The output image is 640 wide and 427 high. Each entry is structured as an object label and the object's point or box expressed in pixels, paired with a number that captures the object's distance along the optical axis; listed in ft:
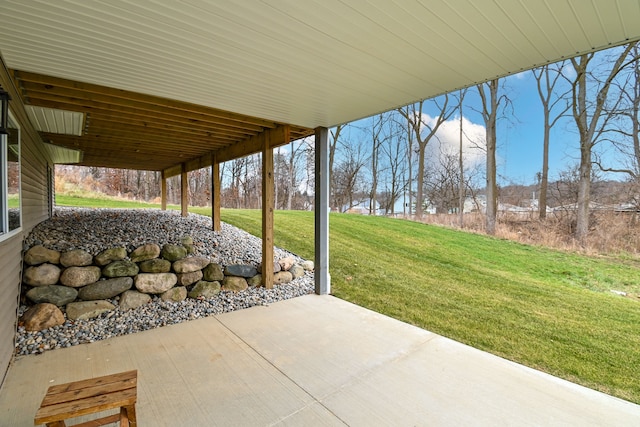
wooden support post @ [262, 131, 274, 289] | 14.93
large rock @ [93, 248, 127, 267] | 12.09
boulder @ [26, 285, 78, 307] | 10.51
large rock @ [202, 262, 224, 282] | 13.99
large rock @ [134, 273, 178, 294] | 12.40
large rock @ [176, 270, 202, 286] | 13.34
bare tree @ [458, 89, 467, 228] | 32.65
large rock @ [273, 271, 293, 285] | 15.69
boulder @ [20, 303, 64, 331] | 9.85
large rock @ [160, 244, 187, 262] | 13.55
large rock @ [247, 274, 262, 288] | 14.94
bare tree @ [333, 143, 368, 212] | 45.29
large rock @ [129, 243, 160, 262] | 12.90
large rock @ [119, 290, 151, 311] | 11.77
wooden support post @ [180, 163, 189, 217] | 25.26
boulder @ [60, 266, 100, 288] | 11.16
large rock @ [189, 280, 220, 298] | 13.35
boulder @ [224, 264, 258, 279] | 14.57
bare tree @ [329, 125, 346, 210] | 43.32
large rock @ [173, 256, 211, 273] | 13.36
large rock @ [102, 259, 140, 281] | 11.98
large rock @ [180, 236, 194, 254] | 14.93
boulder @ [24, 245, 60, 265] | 10.91
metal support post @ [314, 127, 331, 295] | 15.11
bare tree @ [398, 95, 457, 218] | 34.91
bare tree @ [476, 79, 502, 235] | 27.25
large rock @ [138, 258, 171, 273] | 12.74
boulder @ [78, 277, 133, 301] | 11.32
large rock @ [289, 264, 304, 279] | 16.67
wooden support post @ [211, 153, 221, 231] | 20.36
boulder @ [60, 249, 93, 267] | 11.48
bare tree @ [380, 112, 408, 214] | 40.86
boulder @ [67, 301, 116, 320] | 10.73
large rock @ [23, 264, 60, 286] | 10.62
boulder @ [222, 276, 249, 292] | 14.26
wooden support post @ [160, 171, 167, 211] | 30.96
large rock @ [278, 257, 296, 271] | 16.33
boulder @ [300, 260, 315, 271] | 17.97
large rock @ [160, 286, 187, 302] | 12.76
